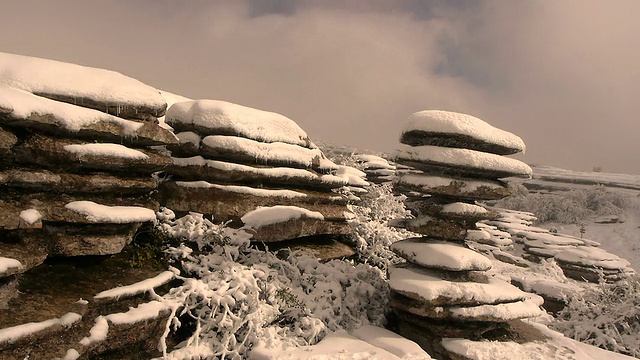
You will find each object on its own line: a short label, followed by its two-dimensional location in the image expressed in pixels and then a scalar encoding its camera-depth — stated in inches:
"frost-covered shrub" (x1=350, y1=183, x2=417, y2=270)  442.0
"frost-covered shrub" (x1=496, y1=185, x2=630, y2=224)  1875.0
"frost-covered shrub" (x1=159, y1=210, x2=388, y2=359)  245.1
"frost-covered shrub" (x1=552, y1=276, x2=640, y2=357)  403.9
